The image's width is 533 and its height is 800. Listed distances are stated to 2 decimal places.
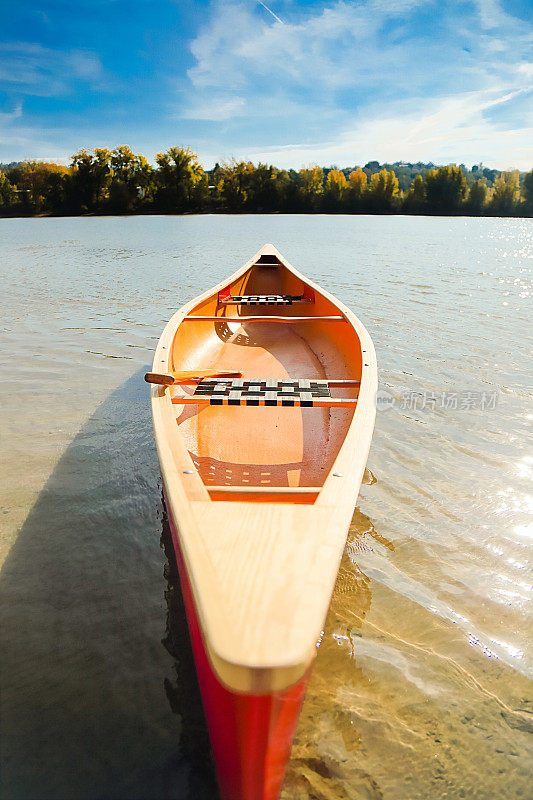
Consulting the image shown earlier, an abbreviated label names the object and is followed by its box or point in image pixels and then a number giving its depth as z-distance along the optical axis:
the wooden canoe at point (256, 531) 1.17
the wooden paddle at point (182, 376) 2.88
